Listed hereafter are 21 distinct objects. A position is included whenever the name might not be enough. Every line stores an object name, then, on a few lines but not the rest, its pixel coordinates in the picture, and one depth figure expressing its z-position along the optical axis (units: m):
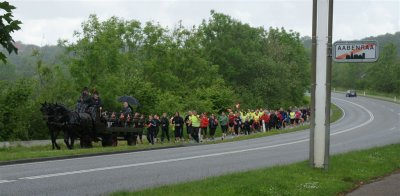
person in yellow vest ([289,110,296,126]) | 52.00
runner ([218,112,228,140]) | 38.31
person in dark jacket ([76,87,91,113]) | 26.48
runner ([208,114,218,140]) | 36.66
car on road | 127.26
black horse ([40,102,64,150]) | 25.41
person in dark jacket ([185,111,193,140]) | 33.03
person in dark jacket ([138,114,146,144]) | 29.61
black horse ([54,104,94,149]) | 25.31
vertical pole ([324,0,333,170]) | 13.27
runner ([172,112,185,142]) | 33.00
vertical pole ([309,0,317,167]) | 13.25
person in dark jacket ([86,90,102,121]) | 26.34
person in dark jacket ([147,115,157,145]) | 31.32
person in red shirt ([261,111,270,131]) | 44.62
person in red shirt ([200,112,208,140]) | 35.31
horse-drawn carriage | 25.36
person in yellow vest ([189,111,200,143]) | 32.62
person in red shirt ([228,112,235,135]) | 40.12
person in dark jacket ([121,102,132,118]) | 28.56
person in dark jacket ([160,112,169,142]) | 32.62
